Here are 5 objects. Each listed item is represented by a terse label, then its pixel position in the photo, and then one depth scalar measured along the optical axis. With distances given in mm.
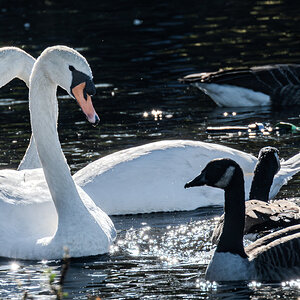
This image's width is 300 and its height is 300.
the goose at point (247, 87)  34187
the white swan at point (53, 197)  18687
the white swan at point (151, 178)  22078
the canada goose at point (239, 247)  16844
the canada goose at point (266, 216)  18828
